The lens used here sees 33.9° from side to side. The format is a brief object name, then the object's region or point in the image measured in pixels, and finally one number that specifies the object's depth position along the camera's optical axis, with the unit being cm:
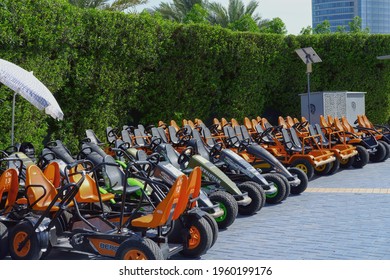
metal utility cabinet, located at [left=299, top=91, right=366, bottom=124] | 1587
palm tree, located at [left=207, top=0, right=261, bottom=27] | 2667
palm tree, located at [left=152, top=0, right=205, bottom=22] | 2575
